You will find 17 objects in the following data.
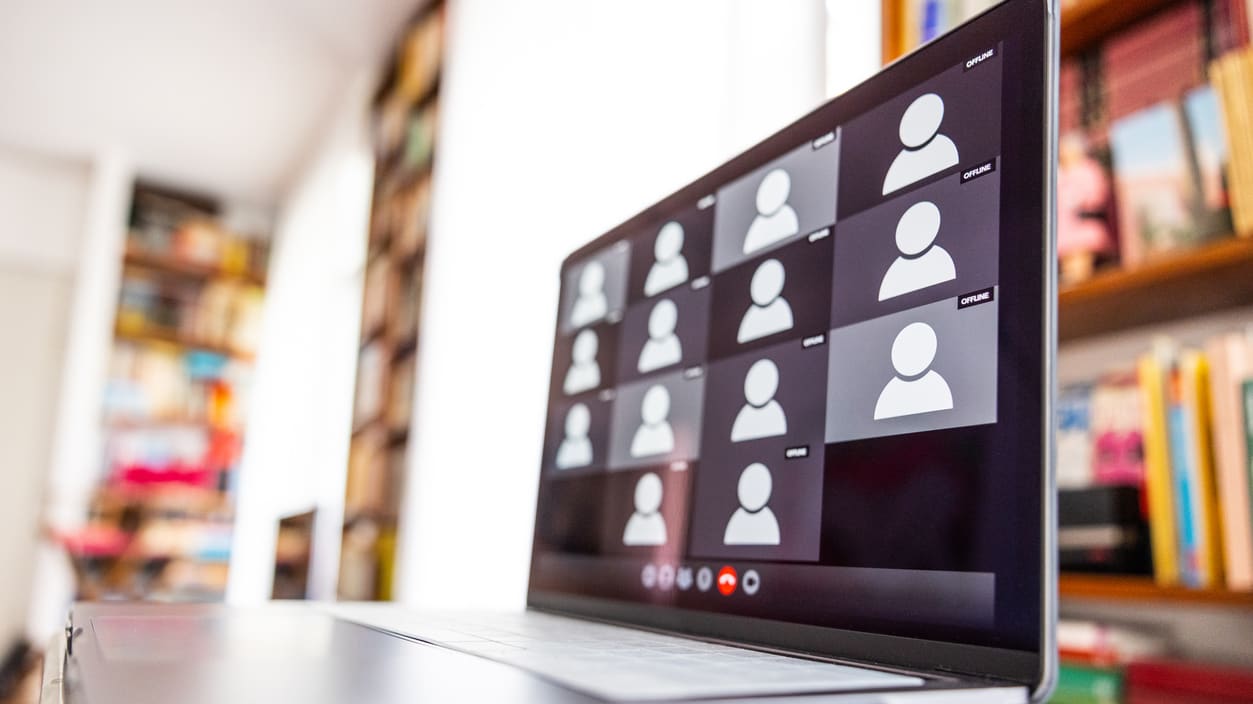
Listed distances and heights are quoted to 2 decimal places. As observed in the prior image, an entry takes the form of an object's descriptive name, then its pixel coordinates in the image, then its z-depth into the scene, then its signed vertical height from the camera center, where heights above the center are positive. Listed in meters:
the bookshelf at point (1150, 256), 1.04 +0.33
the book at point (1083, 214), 1.22 +0.41
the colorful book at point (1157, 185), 1.10 +0.42
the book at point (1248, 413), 0.98 +0.13
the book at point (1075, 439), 1.19 +0.11
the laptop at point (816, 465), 0.41 +0.03
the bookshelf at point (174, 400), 4.41 +0.33
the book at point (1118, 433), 1.11 +0.12
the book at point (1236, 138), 1.02 +0.44
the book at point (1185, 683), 0.94 -0.16
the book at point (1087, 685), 1.07 -0.19
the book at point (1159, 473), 1.05 +0.07
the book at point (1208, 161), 1.07 +0.43
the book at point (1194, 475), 1.01 +0.06
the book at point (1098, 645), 1.11 -0.15
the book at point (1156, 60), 1.16 +0.61
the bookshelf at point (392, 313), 2.71 +0.54
